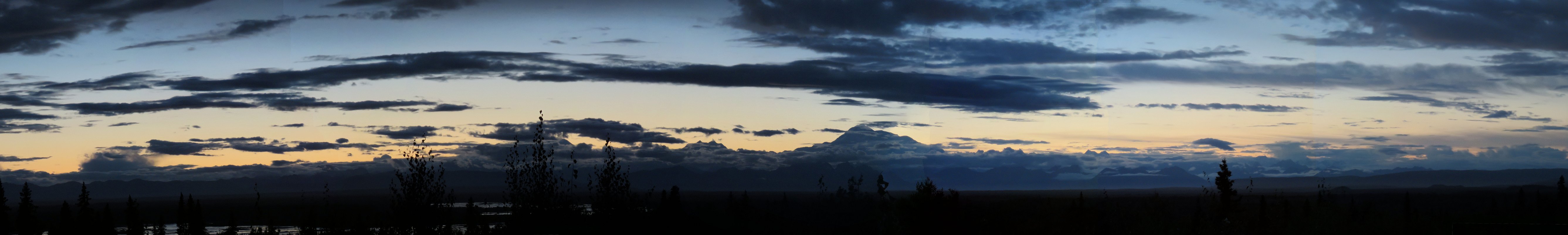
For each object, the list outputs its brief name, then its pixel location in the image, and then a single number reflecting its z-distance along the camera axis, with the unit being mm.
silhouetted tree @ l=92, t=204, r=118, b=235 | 91250
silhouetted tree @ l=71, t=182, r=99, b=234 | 93625
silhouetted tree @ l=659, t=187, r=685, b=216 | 100562
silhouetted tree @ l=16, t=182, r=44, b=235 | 98062
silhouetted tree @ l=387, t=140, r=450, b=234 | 66938
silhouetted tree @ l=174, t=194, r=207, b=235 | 91062
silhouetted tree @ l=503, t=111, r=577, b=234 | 80438
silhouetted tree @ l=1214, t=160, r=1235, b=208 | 52772
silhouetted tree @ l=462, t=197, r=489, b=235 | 81812
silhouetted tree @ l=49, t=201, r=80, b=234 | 96562
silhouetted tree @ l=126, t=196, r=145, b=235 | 98375
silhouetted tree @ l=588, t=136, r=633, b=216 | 82562
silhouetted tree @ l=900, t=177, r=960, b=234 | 64500
